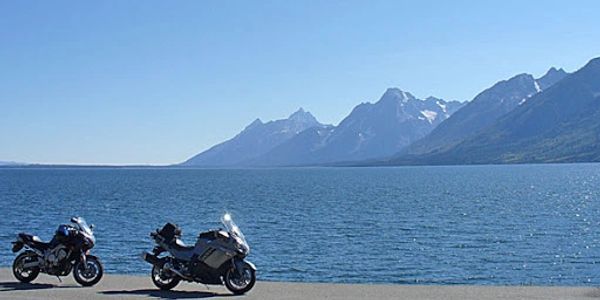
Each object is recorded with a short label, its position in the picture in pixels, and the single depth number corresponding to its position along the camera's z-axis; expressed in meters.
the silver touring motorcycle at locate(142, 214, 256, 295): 18.20
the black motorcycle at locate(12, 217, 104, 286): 19.11
